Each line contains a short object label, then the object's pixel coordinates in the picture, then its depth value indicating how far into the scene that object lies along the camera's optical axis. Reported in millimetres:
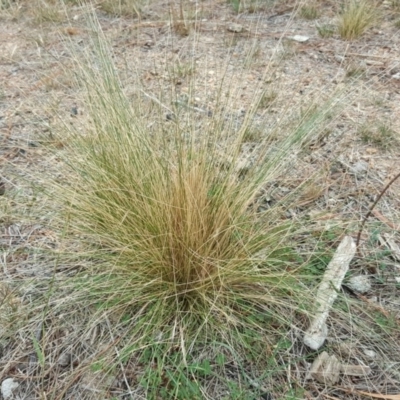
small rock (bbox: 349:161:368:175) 1597
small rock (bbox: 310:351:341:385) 1025
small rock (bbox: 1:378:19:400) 1052
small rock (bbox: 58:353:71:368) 1091
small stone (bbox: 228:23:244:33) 2529
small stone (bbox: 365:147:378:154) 1684
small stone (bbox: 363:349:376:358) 1070
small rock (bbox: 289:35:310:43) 2482
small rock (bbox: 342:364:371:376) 1033
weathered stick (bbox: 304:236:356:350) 1082
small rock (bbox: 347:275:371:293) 1205
